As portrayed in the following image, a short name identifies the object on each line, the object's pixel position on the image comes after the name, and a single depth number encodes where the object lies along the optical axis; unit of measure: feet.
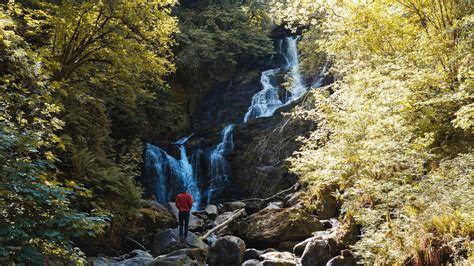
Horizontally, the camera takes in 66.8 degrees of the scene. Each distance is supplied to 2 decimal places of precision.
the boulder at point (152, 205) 42.85
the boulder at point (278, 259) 29.12
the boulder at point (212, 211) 48.14
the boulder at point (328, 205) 38.32
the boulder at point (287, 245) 34.70
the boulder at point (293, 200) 42.87
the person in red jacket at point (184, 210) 34.86
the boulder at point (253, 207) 48.98
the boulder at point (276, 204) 44.58
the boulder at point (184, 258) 27.84
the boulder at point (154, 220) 39.11
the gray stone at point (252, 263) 29.91
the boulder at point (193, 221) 43.56
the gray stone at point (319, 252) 27.86
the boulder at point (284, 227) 35.40
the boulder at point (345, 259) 25.41
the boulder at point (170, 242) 33.88
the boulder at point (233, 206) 49.42
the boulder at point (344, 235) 26.86
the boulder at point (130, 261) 28.02
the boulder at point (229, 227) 40.09
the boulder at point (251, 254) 32.89
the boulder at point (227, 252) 31.73
